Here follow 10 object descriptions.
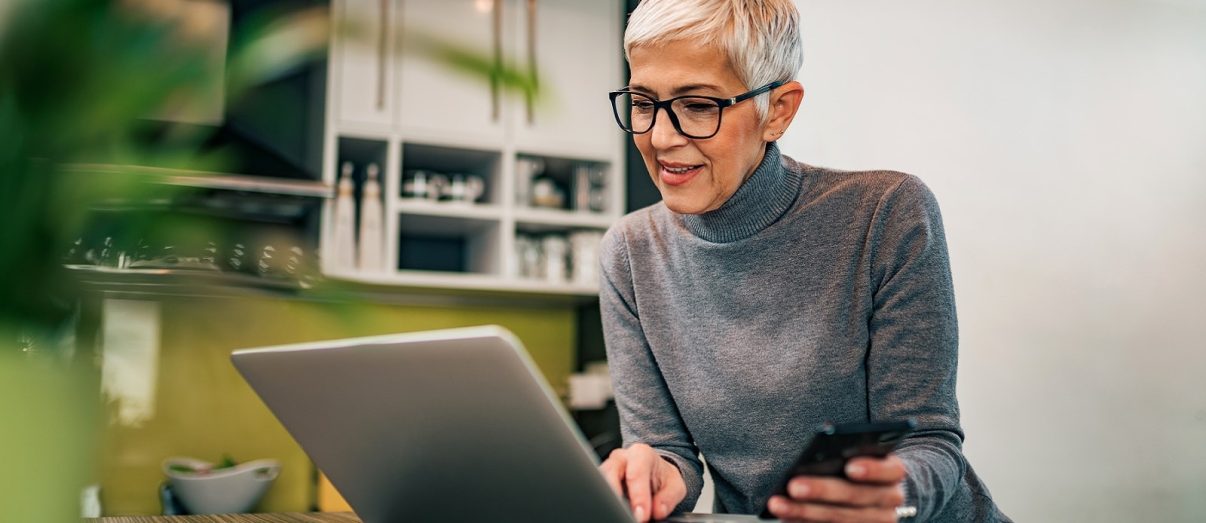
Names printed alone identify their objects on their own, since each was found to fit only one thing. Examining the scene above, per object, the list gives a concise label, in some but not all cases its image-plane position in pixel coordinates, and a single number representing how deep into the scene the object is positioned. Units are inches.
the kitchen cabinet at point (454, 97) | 124.0
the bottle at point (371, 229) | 120.1
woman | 42.8
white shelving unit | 121.6
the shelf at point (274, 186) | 105.2
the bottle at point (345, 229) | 118.9
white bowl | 96.1
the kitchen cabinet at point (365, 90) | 120.0
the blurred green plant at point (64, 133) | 11.3
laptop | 24.2
